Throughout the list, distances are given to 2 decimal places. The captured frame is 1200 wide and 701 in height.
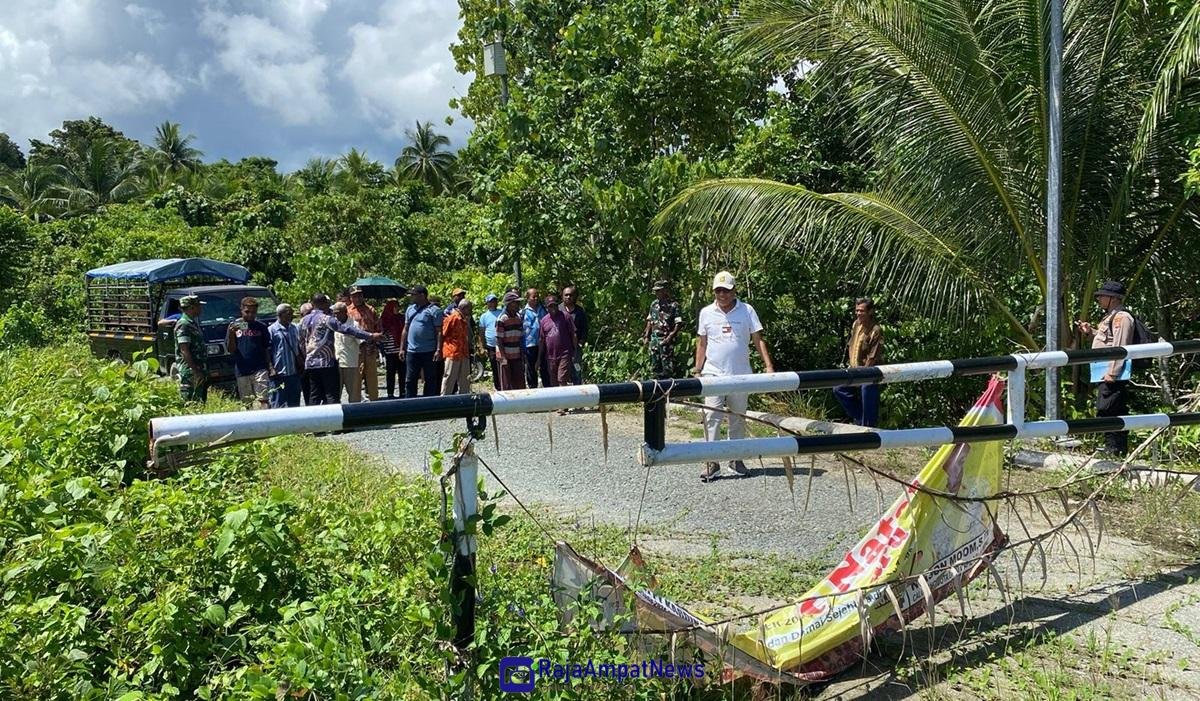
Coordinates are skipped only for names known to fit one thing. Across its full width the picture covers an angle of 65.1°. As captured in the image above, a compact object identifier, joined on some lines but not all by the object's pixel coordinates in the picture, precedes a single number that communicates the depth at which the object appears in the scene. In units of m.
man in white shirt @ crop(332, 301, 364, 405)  10.99
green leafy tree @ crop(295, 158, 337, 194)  39.70
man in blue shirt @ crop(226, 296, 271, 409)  10.79
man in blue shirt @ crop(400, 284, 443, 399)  11.82
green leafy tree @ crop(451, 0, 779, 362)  12.66
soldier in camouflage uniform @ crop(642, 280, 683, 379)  10.69
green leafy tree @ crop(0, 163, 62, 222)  40.97
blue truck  13.70
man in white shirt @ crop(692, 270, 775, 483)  7.48
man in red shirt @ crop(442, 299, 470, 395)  11.74
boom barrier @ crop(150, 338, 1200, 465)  2.69
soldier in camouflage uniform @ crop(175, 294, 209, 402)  10.16
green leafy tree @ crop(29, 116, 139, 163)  53.56
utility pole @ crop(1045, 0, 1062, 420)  8.29
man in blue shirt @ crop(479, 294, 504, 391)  12.89
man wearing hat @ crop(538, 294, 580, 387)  12.09
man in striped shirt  12.19
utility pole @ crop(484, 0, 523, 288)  14.19
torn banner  3.37
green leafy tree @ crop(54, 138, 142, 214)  43.47
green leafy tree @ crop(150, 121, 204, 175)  53.91
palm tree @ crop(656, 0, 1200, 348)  8.92
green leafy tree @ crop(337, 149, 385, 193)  46.83
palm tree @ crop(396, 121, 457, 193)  51.41
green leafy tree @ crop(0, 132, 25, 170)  71.75
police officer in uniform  7.60
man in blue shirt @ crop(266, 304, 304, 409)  10.34
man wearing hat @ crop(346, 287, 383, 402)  12.18
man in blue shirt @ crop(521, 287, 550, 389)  12.60
